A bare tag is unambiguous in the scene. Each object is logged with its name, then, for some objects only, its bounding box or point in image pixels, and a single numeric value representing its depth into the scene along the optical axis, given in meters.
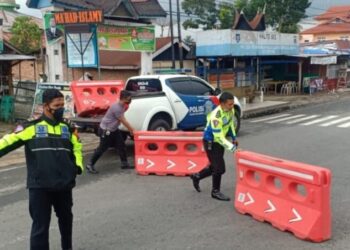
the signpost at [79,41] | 14.97
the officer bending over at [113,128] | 9.21
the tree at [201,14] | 53.72
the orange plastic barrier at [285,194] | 5.49
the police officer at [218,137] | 6.94
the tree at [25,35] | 33.78
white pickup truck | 11.02
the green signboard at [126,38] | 16.56
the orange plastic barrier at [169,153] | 9.02
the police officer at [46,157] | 4.45
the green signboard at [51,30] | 16.58
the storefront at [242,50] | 22.67
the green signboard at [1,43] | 16.39
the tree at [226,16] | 48.44
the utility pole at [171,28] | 23.55
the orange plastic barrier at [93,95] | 11.54
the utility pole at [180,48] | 22.80
